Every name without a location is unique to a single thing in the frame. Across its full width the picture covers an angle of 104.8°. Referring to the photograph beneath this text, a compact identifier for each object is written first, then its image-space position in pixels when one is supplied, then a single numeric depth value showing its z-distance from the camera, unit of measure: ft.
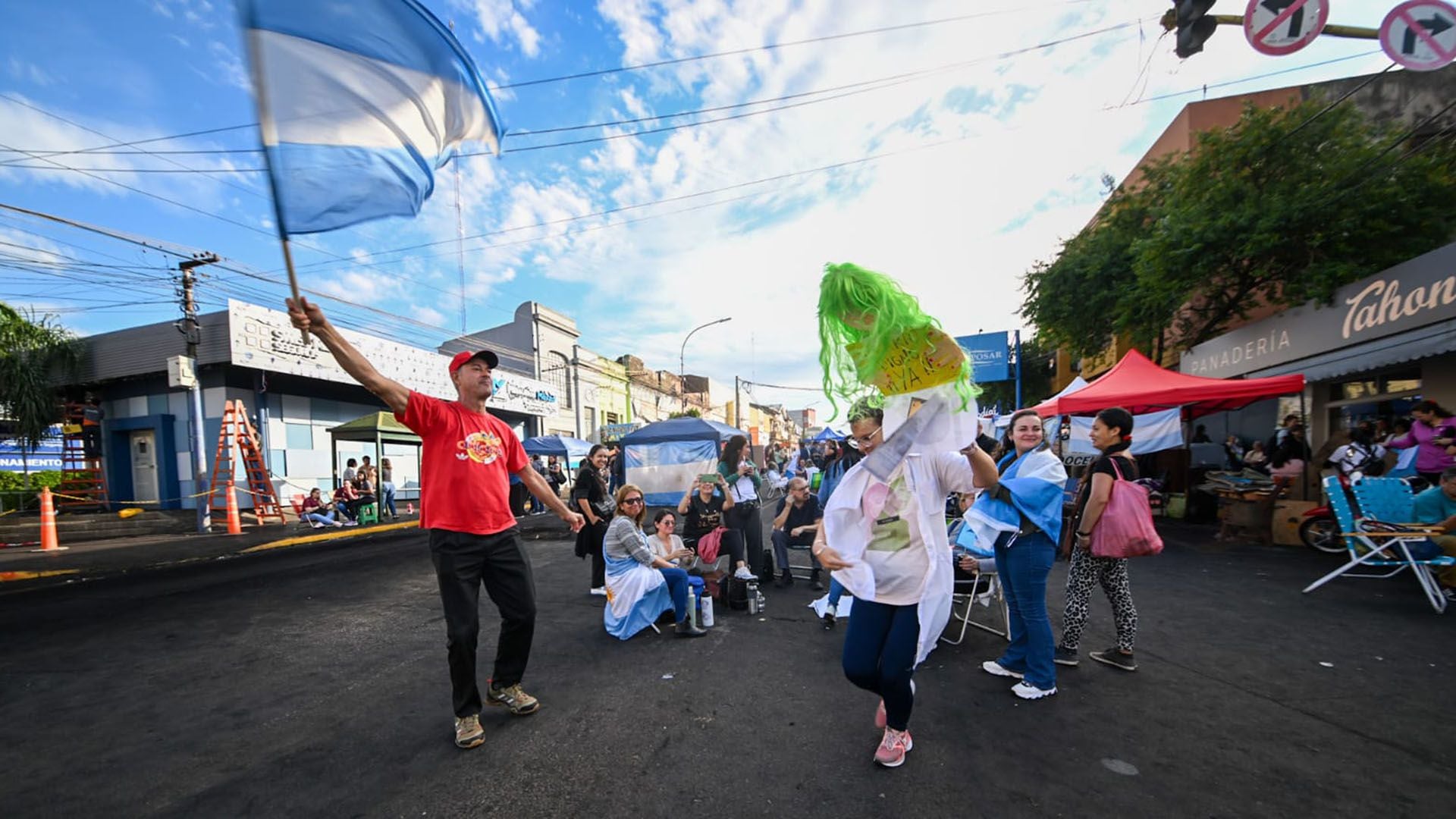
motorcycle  23.40
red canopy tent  26.35
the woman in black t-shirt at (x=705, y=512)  19.61
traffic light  16.96
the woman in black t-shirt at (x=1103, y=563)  11.54
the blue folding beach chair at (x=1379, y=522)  16.16
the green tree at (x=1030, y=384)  91.45
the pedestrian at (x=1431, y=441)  21.16
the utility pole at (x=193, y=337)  41.88
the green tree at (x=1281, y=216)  30.55
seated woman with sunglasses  15.34
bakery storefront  24.20
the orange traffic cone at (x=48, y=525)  35.42
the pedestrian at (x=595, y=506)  20.15
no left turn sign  15.39
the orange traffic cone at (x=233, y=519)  41.73
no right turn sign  15.08
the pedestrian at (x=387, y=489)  50.98
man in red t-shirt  9.37
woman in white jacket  8.13
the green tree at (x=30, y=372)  47.14
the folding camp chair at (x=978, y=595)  14.49
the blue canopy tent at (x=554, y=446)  59.00
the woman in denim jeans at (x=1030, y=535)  10.72
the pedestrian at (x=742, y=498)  20.27
